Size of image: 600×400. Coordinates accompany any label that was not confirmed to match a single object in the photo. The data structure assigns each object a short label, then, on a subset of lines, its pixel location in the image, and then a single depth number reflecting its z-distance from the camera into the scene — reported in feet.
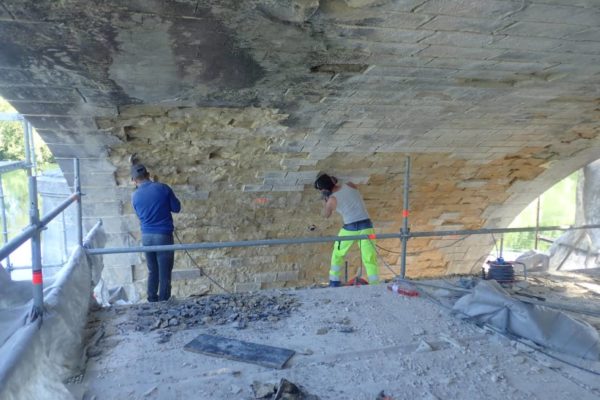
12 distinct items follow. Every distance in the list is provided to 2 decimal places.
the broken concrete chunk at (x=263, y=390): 6.60
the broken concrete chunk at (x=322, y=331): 8.98
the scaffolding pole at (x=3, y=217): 15.80
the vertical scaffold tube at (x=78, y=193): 11.32
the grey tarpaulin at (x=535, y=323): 8.30
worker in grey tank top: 15.29
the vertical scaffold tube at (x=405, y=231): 13.28
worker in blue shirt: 12.84
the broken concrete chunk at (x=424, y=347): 8.30
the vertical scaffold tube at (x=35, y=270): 7.00
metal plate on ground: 7.75
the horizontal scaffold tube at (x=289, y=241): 10.97
